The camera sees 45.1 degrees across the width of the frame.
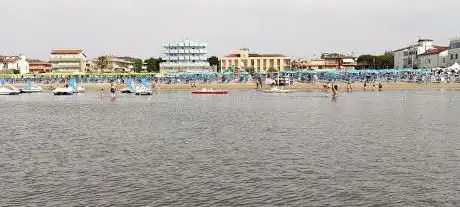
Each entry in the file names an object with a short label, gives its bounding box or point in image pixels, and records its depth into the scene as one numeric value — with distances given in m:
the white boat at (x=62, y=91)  93.00
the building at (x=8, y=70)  193.12
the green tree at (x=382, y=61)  192.19
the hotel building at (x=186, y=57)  164.12
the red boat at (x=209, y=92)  89.00
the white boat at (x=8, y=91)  97.00
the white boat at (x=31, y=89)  106.25
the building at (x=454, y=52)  135.62
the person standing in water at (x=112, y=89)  82.06
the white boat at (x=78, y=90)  100.00
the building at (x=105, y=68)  193.44
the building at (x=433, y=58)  143.38
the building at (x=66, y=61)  188.25
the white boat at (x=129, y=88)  97.36
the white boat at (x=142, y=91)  88.12
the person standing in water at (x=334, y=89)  73.06
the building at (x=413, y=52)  163.12
